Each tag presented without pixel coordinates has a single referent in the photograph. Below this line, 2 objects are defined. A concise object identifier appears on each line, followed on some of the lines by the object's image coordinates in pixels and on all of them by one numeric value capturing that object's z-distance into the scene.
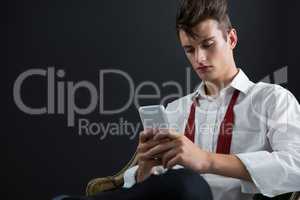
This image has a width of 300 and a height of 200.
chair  2.72
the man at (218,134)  2.27
